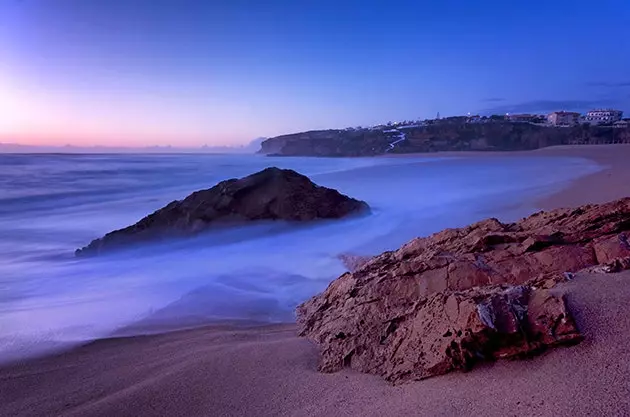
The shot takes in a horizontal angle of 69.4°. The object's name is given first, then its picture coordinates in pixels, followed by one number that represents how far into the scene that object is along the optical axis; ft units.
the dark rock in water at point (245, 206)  29.19
